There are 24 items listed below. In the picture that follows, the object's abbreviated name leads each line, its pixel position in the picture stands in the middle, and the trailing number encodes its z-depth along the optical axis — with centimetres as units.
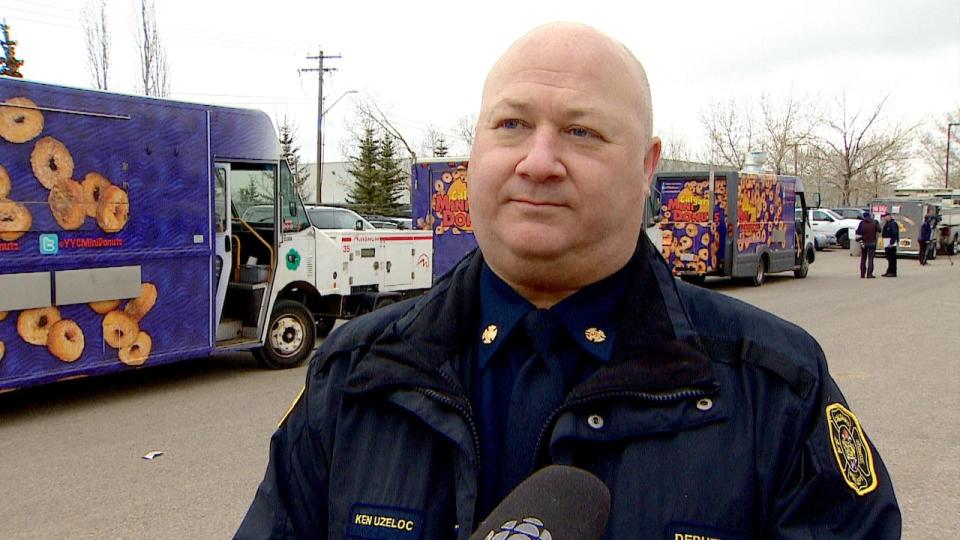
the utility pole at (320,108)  3638
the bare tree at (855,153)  4988
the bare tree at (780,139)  4841
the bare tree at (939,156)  6631
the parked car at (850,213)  4141
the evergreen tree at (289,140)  4425
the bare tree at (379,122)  4038
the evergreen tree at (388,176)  4194
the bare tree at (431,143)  5522
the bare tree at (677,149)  5372
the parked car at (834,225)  3772
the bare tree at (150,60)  2430
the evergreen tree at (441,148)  4651
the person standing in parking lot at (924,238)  2894
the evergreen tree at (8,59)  2122
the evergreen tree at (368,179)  4153
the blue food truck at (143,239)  722
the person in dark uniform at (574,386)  149
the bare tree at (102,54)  2336
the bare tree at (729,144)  4881
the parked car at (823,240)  3765
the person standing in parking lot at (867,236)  2203
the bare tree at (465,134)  5228
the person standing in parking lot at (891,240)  2309
